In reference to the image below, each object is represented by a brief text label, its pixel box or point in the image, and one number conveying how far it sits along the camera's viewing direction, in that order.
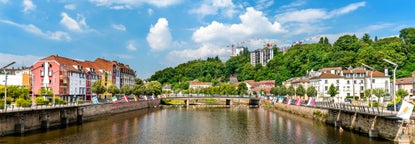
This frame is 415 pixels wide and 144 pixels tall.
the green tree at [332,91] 102.62
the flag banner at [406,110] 34.38
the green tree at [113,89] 101.06
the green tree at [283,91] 127.54
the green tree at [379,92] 90.15
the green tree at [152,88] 123.54
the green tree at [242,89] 161.00
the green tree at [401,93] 91.94
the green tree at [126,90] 108.94
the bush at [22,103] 48.31
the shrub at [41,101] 55.01
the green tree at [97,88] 90.06
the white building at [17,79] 91.50
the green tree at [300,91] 112.03
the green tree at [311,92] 107.06
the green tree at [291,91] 121.50
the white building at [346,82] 109.45
